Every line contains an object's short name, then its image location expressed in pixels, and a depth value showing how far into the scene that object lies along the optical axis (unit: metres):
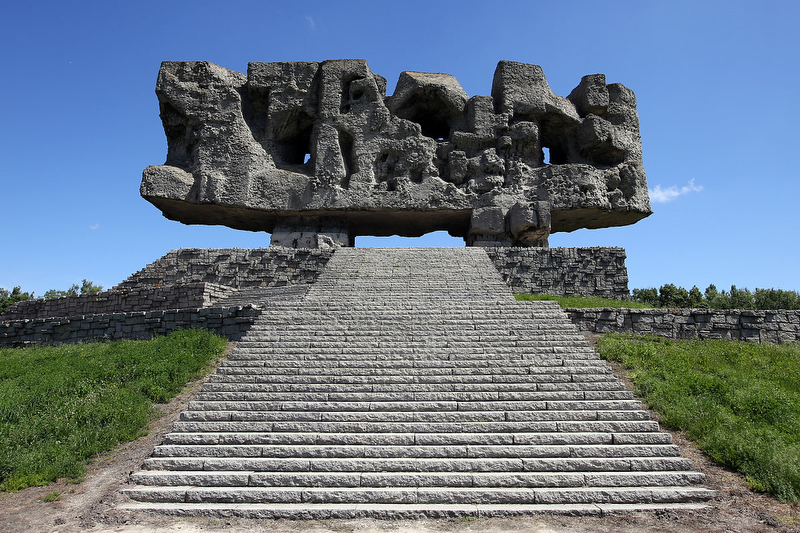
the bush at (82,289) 34.99
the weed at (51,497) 5.13
